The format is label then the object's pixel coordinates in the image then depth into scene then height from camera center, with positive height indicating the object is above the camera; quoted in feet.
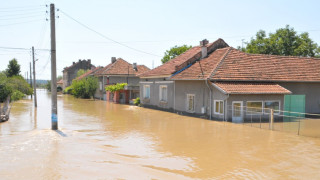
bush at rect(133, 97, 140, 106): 112.27 -6.67
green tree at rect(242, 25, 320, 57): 134.51 +19.53
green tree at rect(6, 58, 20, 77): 187.11 +11.13
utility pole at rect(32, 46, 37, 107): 108.49 +5.89
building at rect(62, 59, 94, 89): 275.18 +16.50
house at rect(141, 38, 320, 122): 66.13 +0.28
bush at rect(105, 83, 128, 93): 126.41 -0.89
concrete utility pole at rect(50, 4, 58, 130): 53.16 +2.05
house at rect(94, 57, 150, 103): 146.89 +5.23
